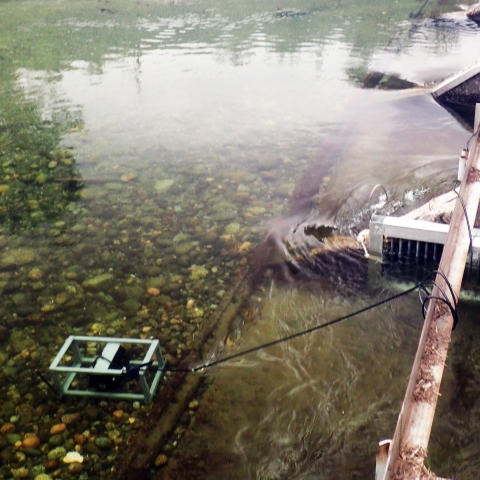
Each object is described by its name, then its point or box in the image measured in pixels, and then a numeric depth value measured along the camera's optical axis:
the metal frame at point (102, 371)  5.61
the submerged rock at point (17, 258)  8.55
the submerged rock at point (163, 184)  10.74
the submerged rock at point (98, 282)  7.95
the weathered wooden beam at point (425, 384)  3.35
